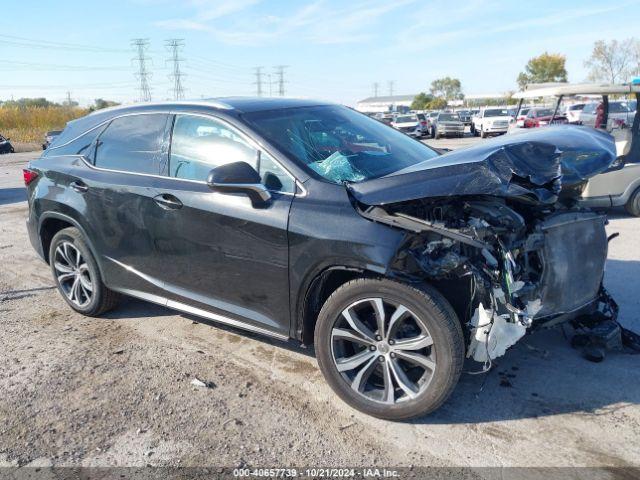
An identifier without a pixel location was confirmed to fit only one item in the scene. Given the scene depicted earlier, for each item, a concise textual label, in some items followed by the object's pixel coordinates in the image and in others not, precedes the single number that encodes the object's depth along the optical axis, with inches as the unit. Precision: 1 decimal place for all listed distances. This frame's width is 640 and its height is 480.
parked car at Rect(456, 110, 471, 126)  1456.3
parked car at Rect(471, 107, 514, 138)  1213.7
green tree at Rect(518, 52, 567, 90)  3140.3
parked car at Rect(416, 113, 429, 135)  1330.3
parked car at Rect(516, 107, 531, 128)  1097.4
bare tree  2425.0
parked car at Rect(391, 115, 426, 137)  1295.5
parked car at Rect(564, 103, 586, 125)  954.1
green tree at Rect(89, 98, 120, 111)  2894.9
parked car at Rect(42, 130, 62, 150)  1267.0
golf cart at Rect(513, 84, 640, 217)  312.3
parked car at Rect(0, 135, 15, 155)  1386.6
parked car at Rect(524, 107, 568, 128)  918.8
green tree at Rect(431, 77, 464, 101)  4790.8
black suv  119.4
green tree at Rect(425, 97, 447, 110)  3383.4
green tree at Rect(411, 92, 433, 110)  3590.1
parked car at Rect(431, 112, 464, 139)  1254.9
